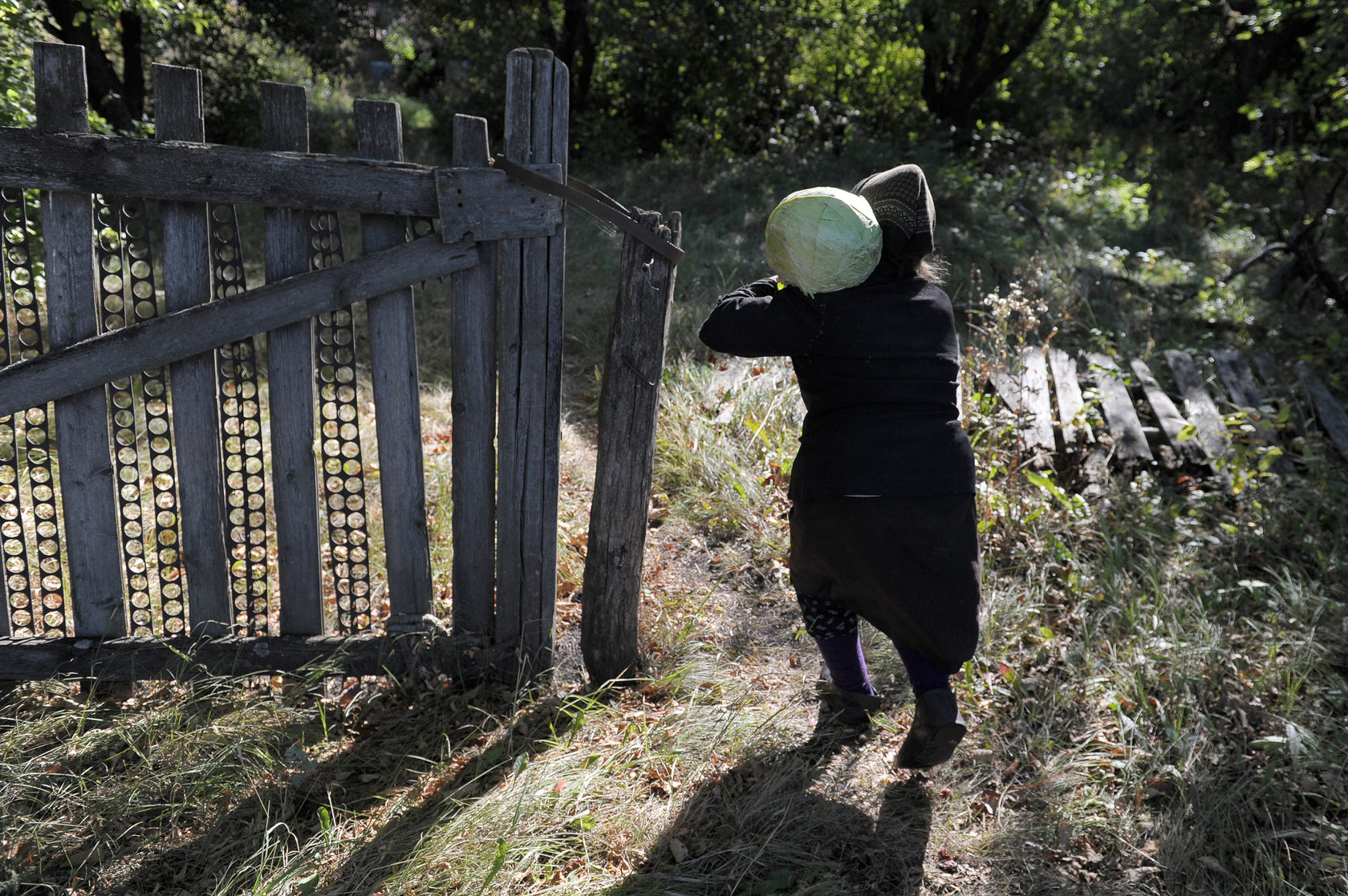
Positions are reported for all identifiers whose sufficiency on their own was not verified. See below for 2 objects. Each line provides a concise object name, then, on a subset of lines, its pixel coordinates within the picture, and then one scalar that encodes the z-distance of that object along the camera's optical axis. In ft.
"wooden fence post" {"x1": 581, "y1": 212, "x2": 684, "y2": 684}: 9.02
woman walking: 7.70
